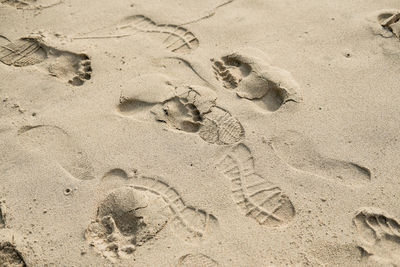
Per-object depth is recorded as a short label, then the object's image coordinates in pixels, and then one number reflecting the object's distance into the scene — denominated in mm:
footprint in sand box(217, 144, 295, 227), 2642
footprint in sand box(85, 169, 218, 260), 2612
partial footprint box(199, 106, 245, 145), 2764
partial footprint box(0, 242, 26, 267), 2588
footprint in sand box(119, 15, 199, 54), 2984
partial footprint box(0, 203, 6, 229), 2640
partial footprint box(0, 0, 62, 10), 3124
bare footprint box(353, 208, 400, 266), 2577
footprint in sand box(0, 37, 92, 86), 2922
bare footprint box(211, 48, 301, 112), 2839
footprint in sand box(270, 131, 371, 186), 2694
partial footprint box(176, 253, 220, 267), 2572
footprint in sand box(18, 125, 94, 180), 2724
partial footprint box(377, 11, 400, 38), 2982
